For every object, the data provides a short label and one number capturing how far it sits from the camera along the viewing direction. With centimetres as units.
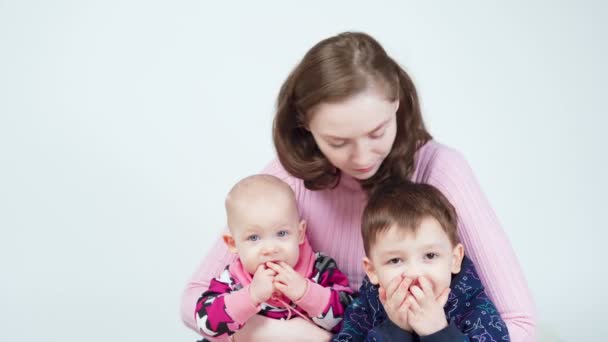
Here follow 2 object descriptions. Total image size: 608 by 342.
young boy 304
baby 334
